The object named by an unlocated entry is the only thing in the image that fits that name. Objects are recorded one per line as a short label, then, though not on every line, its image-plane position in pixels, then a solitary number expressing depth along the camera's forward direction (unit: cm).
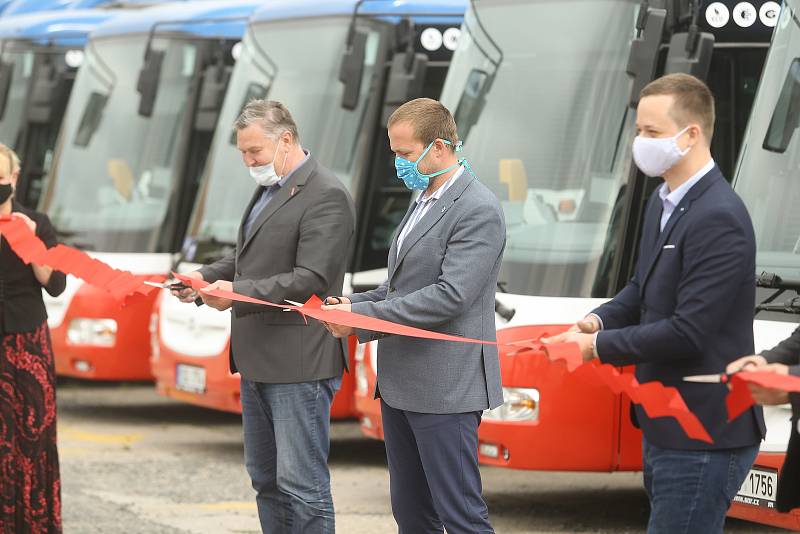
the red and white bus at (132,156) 1843
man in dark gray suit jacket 880
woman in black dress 1007
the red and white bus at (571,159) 1152
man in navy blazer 624
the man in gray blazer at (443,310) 762
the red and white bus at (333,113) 1532
